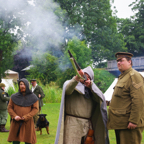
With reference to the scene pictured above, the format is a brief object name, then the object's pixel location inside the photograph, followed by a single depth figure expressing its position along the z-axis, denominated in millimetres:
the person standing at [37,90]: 9534
